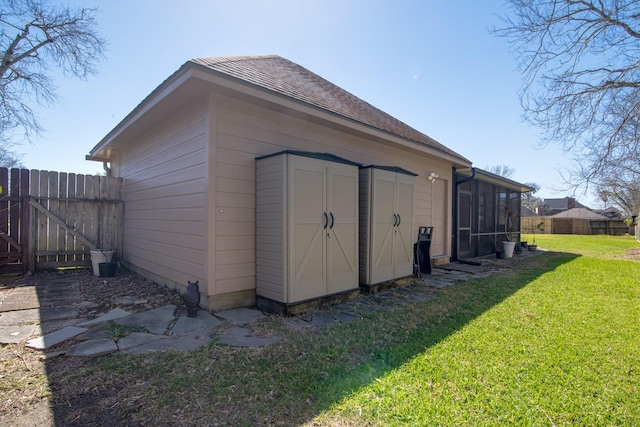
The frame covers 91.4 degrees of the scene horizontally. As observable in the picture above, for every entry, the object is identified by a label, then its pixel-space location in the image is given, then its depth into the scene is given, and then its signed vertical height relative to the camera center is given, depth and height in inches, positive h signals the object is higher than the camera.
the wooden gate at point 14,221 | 225.6 -5.3
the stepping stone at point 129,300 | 166.7 -46.8
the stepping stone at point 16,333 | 114.2 -46.2
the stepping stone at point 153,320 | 130.2 -46.9
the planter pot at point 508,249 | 409.1 -40.6
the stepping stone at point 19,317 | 132.7 -46.0
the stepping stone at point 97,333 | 118.4 -46.5
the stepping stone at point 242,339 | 115.6 -47.4
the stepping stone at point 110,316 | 135.3 -46.7
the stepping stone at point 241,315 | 141.6 -47.4
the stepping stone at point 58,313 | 140.3 -46.3
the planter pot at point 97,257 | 239.3 -33.1
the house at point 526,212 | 1497.8 +30.1
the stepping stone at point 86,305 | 155.9 -46.5
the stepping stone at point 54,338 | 110.1 -46.2
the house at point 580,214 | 1327.5 +20.7
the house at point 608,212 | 1438.5 +32.6
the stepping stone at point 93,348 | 104.3 -46.4
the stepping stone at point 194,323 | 128.4 -47.1
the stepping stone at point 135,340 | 111.0 -46.8
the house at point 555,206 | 1786.9 +78.7
